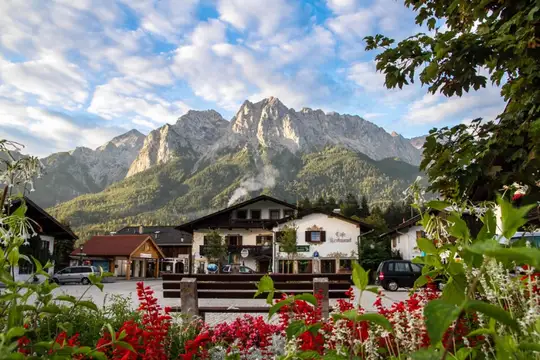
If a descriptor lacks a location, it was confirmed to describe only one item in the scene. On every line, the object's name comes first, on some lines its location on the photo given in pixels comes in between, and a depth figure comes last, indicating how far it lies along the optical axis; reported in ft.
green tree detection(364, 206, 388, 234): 208.85
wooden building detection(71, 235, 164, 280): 189.88
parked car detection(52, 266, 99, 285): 132.05
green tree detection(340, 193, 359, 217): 298.78
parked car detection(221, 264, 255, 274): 147.02
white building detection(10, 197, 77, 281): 98.34
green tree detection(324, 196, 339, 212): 307.99
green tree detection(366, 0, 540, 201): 14.80
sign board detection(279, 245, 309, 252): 144.77
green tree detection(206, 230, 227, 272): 145.18
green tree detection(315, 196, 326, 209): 322.24
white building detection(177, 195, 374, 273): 145.38
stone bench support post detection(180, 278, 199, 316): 23.32
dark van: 88.99
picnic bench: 23.32
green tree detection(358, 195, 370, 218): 292.69
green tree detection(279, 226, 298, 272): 139.64
